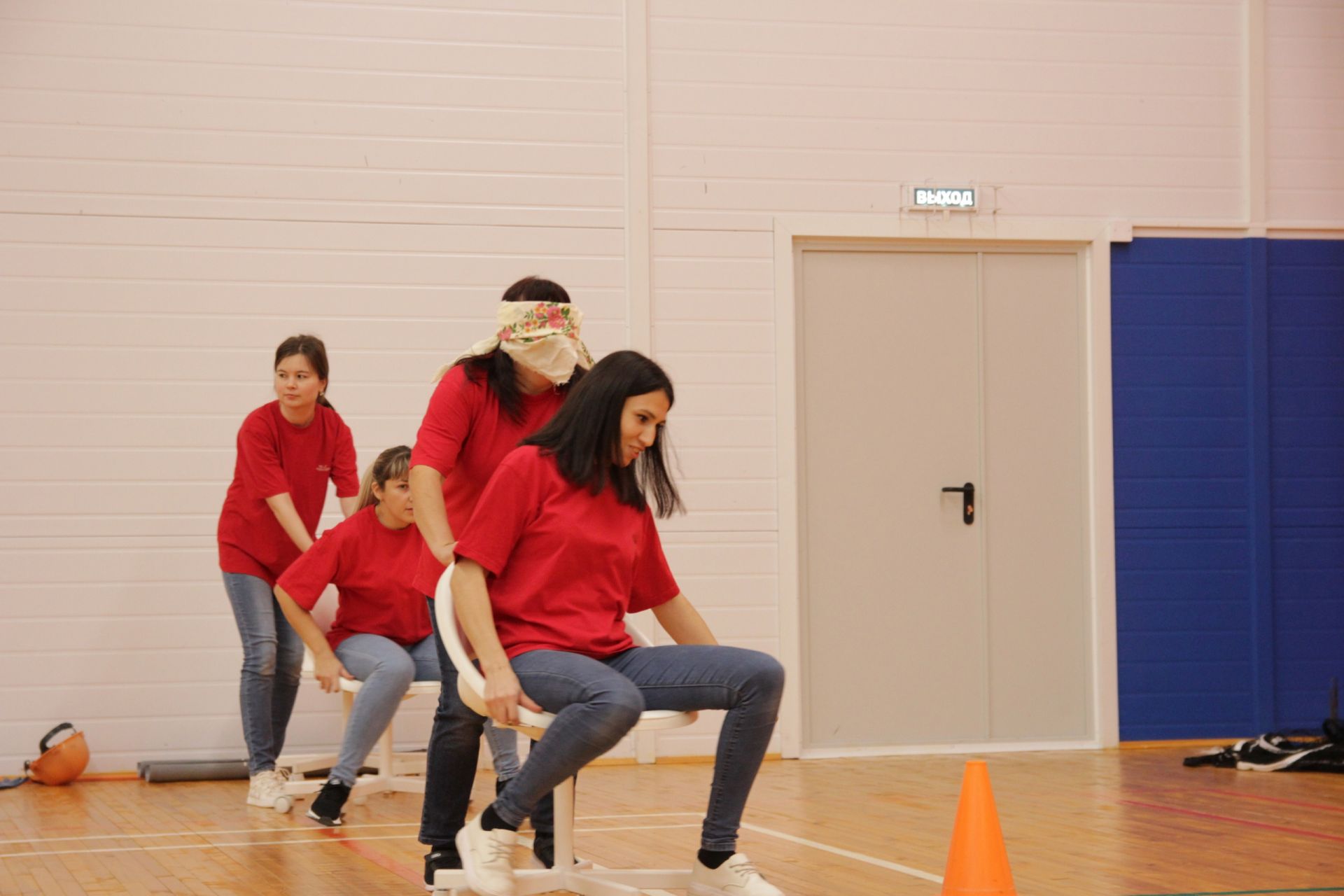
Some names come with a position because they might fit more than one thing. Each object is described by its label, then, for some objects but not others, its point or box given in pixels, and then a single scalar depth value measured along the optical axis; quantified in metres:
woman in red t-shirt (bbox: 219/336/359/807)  9.43
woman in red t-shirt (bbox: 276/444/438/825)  8.98
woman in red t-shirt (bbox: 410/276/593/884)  6.20
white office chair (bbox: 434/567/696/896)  5.58
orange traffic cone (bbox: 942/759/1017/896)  5.81
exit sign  12.62
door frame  12.28
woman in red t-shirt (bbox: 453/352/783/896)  5.51
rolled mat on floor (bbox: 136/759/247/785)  10.71
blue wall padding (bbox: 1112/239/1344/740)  12.90
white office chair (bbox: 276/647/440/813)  9.02
